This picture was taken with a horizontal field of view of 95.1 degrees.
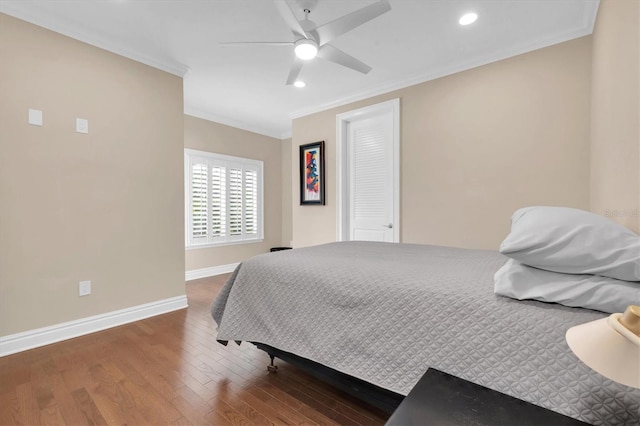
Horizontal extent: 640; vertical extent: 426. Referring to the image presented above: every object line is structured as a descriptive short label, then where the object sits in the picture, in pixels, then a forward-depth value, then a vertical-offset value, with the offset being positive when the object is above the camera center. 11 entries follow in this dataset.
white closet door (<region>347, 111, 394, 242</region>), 3.85 +0.48
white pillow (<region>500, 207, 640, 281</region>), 0.89 -0.11
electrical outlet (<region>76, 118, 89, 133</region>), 2.65 +0.80
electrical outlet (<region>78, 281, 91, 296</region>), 2.66 -0.69
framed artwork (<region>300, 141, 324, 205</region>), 4.44 +0.60
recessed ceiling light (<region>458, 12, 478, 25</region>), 2.42 +1.63
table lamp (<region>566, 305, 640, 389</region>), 0.54 -0.27
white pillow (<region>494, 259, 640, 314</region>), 0.87 -0.25
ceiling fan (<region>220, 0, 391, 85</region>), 1.89 +1.30
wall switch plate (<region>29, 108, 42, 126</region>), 2.41 +0.80
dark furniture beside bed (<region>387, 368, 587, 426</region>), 0.82 -0.59
